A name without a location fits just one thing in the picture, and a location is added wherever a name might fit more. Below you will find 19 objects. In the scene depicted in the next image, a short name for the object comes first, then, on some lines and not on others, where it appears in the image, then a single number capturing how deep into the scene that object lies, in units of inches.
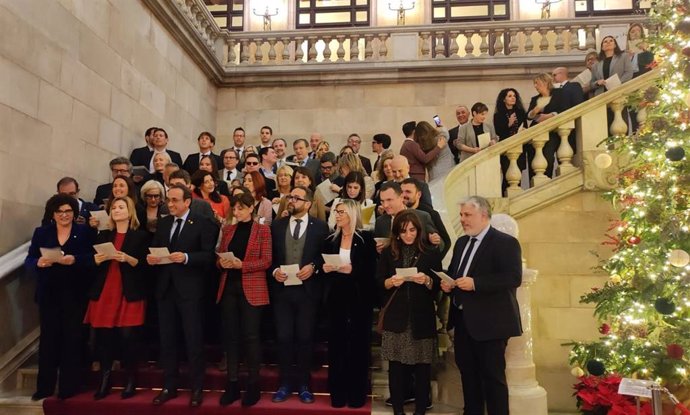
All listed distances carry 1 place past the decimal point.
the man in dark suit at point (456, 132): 290.8
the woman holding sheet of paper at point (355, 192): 193.6
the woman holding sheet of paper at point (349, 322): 165.5
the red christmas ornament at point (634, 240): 174.2
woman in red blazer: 168.9
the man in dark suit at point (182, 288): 170.1
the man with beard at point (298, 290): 170.6
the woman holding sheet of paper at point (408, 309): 153.1
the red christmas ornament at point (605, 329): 185.6
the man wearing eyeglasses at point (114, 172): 225.5
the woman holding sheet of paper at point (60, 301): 174.4
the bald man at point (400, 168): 196.5
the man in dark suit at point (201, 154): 276.8
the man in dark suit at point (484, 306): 143.5
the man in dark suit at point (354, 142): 323.1
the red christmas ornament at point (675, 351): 150.4
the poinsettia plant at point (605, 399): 159.9
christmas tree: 149.7
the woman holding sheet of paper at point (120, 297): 173.6
